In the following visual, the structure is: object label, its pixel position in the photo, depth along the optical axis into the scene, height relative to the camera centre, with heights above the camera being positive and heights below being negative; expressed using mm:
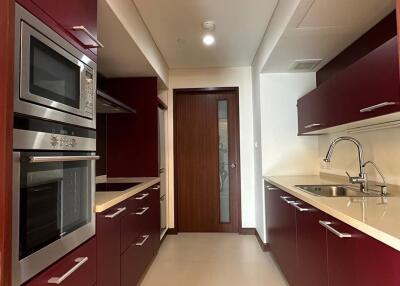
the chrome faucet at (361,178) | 2047 -188
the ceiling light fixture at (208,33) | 2711 +1268
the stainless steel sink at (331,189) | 2262 -312
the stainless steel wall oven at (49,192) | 945 -151
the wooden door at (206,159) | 4191 -80
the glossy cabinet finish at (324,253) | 1020 -502
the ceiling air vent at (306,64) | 2949 +975
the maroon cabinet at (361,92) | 1485 +404
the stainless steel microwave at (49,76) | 958 +333
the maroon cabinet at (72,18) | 1085 +609
